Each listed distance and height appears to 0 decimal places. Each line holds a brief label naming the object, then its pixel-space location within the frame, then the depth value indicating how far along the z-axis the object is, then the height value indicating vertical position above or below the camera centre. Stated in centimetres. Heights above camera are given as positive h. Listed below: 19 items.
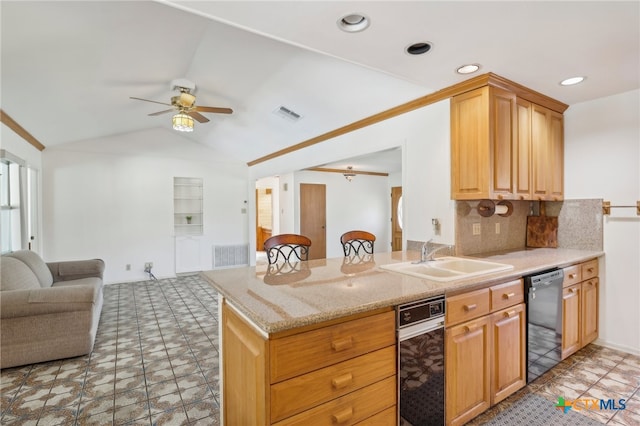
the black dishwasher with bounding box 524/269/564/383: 214 -83
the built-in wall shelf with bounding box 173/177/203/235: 645 +12
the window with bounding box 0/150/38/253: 371 +12
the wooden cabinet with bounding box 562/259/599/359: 248 -85
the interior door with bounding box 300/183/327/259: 733 -14
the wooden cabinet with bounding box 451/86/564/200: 247 +54
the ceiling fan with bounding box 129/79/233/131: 364 +128
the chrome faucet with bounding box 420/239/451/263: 235 -37
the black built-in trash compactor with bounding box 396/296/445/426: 150 -78
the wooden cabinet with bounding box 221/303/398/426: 116 -68
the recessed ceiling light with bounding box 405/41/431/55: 194 +104
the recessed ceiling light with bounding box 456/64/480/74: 226 +105
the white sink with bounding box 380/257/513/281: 205 -42
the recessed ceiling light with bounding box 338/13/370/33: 162 +102
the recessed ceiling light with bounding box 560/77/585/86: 249 +105
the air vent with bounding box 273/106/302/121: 410 +132
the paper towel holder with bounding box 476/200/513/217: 274 +0
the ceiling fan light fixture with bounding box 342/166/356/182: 776 +89
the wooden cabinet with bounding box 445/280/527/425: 171 -86
